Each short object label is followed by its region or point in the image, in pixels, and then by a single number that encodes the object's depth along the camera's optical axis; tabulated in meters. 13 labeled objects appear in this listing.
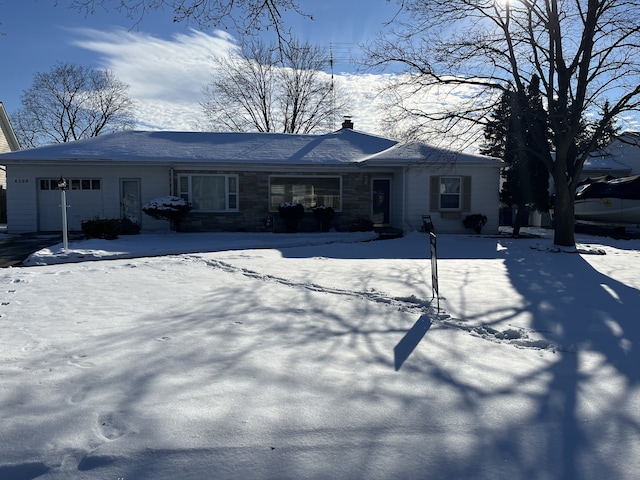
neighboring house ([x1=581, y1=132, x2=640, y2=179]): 26.80
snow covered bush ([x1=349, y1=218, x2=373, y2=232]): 17.38
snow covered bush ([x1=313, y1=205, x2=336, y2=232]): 17.75
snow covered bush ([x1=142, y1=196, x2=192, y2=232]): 16.48
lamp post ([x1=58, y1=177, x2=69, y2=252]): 11.45
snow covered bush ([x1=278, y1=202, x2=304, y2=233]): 17.59
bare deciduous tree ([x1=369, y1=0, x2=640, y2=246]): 13.15
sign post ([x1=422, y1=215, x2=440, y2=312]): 6.29
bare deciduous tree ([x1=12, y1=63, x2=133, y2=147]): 40.56
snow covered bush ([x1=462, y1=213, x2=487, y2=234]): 18.02
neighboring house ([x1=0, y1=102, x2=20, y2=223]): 24.67
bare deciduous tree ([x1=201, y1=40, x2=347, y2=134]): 36.97
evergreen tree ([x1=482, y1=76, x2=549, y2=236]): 13.65
